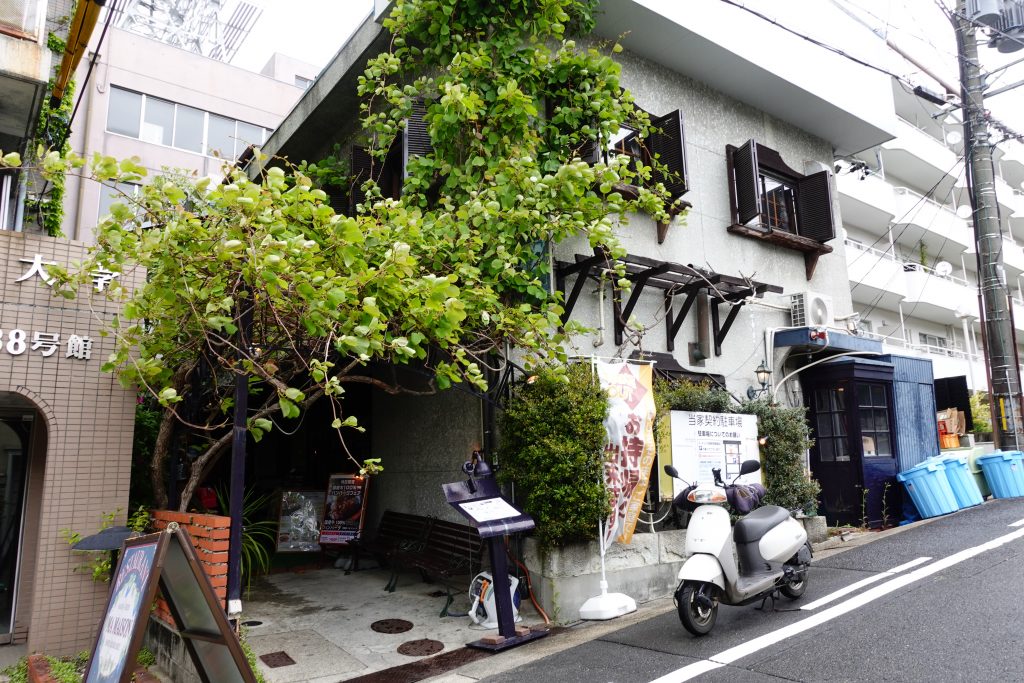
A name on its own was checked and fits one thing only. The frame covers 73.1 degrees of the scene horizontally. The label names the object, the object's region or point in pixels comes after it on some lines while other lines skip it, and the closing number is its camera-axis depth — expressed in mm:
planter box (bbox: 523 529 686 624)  7176
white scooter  5883
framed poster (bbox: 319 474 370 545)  10477
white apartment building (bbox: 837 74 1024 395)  25250
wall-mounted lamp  10305
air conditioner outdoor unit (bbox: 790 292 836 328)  11180
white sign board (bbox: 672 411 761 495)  8406
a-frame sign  3740
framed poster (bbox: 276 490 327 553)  10625
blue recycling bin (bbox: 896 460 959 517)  11000
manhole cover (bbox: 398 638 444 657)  6411
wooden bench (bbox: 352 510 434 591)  8969
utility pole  12227
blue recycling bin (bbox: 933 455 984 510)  11547
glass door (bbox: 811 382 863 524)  10992
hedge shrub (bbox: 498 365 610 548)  7121
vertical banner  7598
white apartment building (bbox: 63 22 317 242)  22984
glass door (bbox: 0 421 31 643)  7195
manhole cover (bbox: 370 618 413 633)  7168
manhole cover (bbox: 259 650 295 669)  6133
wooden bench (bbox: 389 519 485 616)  7902
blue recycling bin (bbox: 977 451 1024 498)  12156
